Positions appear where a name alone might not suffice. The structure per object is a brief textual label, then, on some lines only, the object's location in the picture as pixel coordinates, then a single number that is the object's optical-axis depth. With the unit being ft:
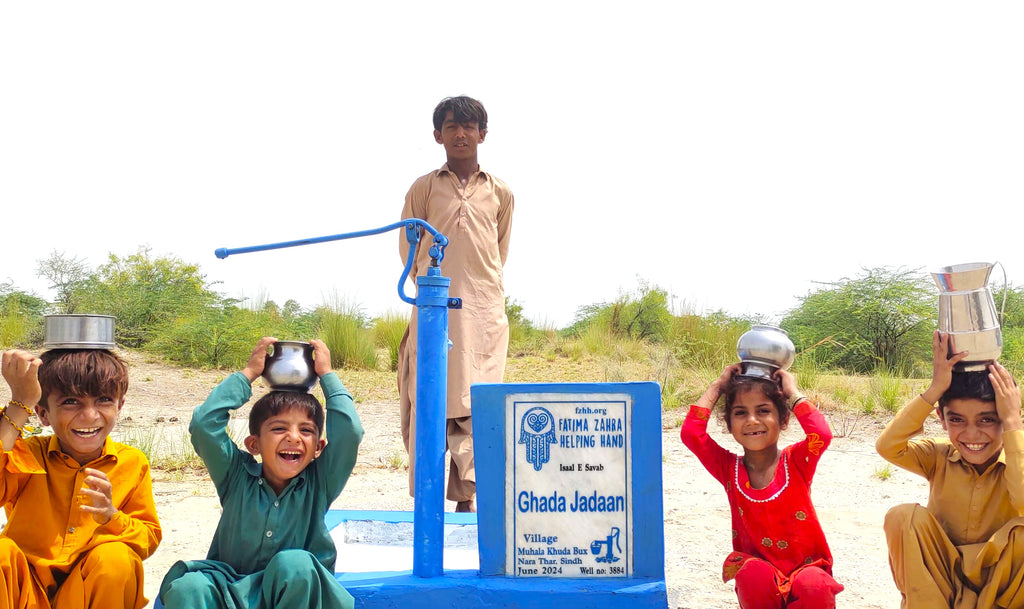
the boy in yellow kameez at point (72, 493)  8.07
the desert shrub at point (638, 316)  45.32
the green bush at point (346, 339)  37.65
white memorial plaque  8.84
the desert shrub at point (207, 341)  38.40
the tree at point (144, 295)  42.96
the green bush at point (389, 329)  40.81
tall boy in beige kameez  13.16
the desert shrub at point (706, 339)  35.29
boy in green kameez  8.50
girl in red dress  8.60
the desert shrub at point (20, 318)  37.86
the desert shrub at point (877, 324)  40.60
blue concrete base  8.43
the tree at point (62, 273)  48.52
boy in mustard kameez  8.15
